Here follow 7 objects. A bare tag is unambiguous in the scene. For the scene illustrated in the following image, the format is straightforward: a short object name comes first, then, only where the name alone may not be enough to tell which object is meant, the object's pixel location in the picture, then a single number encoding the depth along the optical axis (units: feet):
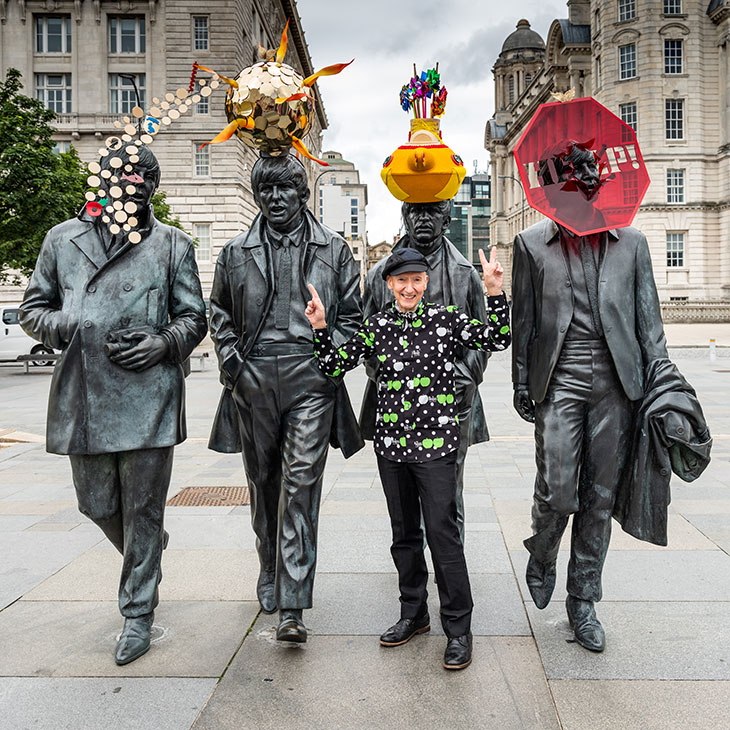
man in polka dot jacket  11.59
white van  74.43
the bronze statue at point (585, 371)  12.10
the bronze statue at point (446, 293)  13.98
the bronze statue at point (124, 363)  11.93
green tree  60.70
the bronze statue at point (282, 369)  12.54
